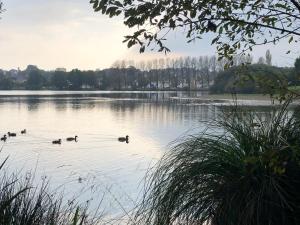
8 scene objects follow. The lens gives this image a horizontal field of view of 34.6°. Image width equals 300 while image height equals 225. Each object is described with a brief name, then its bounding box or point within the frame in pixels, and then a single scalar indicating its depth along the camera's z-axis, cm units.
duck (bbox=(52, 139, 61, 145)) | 2639
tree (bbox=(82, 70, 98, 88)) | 16775
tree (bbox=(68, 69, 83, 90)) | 16638
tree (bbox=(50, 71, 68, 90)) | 16775
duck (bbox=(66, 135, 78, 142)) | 2722
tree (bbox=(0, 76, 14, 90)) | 17700
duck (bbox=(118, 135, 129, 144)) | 2687
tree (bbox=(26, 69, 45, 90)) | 17500
